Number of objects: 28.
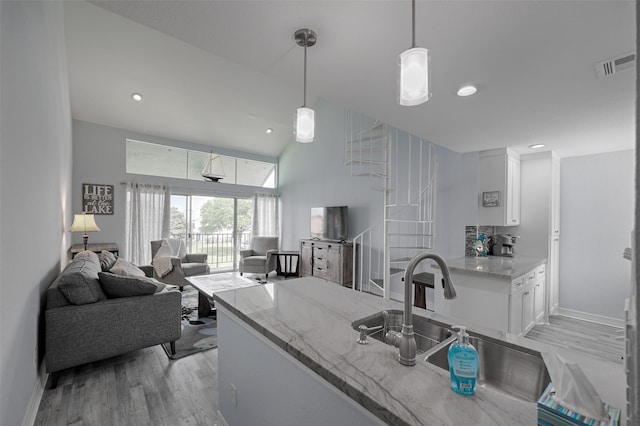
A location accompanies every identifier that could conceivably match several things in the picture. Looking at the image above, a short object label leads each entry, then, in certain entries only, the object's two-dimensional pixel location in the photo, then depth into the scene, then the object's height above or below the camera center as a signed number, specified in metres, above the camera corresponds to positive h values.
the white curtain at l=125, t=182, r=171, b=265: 5.49 -0.14
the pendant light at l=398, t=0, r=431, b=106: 1.07 +0.53
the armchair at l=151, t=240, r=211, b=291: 4.78 -1.00
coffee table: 3.44 -0.95
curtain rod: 6.01 +0.48
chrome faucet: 0.92 -0.36
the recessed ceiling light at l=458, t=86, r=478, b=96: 1.94 +0.86
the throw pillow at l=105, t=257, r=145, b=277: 2.79 -0.69
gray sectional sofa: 2.17 -0.88
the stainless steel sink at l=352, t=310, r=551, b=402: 1.02 -0.58
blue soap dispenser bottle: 0.75 -0.42
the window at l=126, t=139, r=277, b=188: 5.72 +1.06
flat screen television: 5.51 -0.22
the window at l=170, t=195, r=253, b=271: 6.22 -0.33
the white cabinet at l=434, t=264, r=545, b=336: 2.71 -0.90
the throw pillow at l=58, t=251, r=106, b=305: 2.23 -0.61
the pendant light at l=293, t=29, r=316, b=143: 1.77 +0.55
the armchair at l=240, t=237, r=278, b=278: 5.93 -0.99
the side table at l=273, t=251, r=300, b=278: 6.14 -1.13
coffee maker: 3.80 -0.44
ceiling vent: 1.56 +0.85
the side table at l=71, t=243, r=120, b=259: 4.50 -0.62
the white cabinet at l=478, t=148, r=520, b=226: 3.49 +0.33
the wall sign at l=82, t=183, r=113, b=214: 5.07 +0.23
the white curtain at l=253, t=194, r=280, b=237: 7.17 -0.12
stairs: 3.76 +0.16
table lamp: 4.09 -0.20
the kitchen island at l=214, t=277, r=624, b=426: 0.72 -0.51
